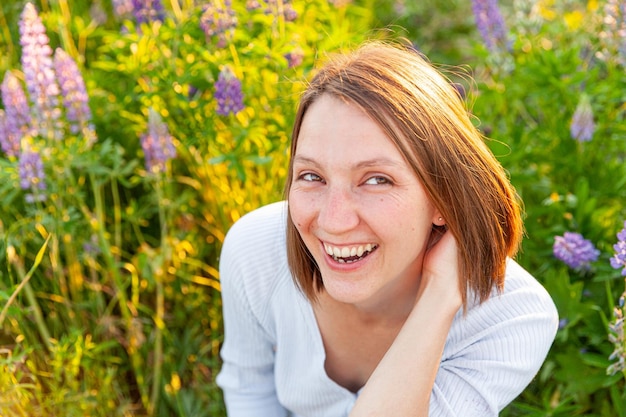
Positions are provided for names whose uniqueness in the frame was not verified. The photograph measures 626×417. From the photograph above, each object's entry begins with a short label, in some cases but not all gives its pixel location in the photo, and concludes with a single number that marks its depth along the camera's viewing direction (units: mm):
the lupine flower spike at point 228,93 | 2025
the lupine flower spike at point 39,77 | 1974
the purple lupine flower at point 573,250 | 2021
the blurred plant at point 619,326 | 1495
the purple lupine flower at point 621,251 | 1488
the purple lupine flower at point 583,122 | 2119
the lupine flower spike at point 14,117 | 1994
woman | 1438
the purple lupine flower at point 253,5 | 2201
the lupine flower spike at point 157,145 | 2018
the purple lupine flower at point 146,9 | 2285
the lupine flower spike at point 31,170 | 1948
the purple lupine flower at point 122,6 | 2533
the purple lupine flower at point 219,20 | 2094
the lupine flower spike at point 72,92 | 2043
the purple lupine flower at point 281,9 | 2186
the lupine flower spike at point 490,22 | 2387
